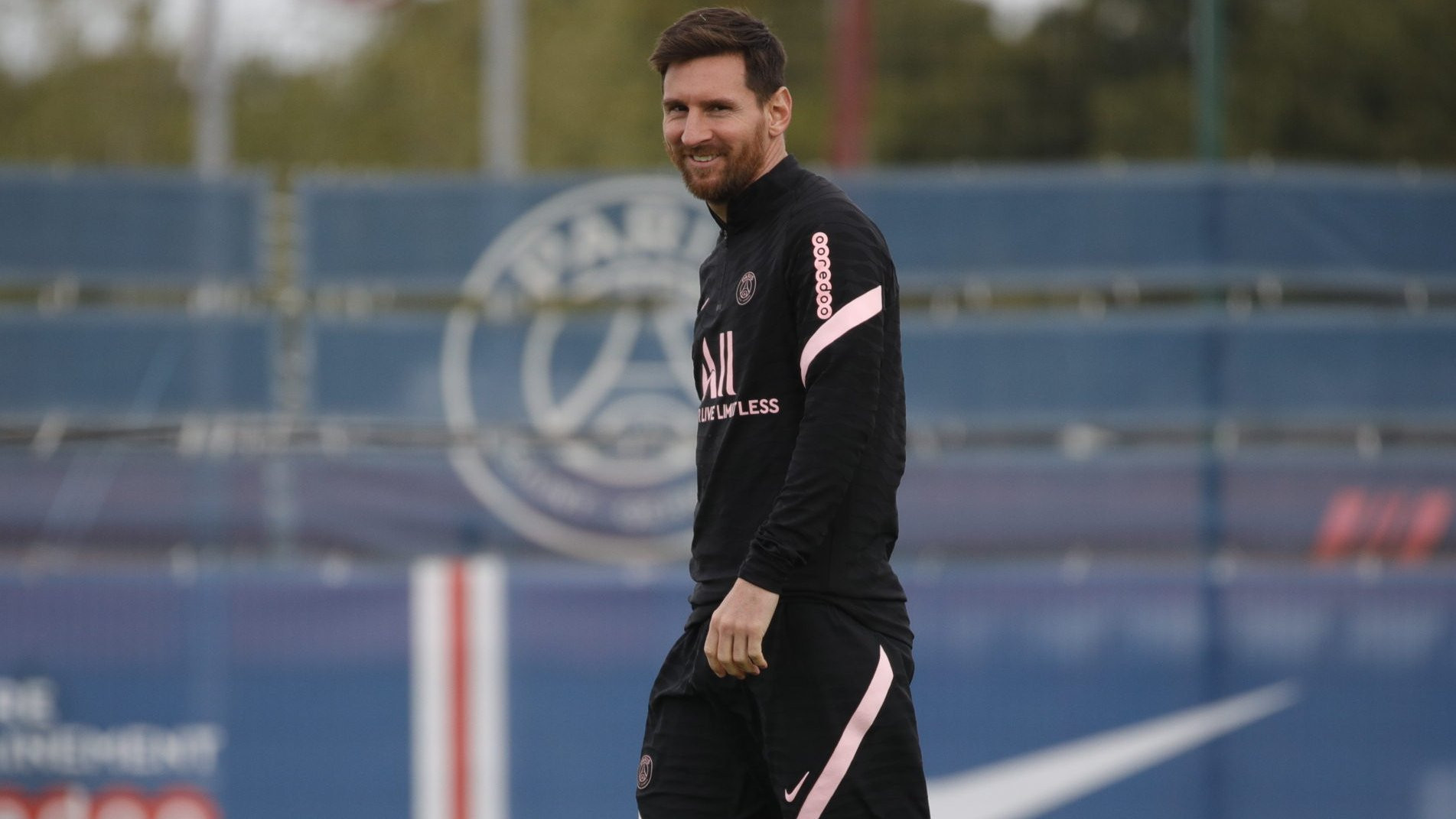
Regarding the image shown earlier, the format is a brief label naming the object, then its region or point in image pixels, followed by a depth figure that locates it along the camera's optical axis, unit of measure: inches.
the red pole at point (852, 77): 1104.8
